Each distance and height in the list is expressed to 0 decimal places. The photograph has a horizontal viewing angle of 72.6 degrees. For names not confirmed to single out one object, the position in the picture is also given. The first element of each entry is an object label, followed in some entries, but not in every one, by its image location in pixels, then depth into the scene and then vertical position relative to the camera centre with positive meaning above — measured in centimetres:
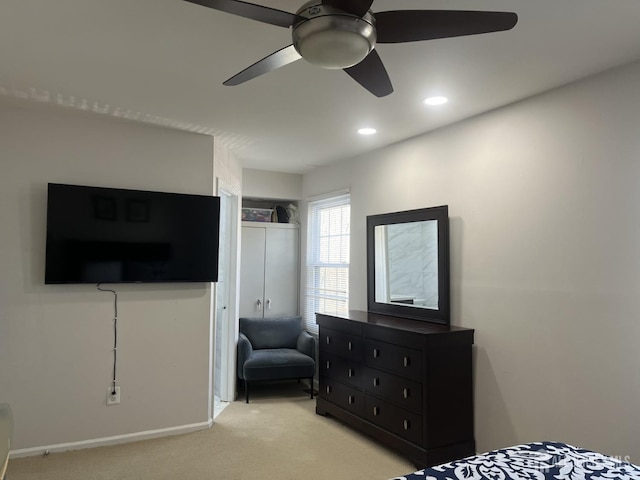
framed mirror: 349 +0
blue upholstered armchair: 446 -97
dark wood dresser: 303 -92
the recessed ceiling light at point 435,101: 296 +112
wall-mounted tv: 326 +20
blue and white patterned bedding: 161 -79
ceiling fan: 140 +82
